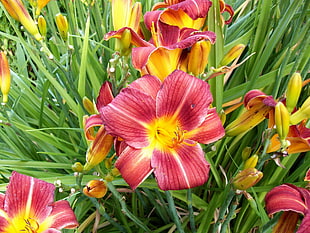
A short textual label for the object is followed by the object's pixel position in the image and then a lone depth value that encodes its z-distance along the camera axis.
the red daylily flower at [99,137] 0.56
